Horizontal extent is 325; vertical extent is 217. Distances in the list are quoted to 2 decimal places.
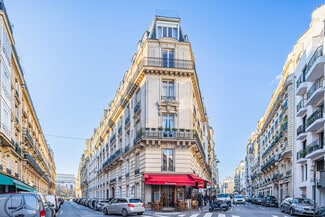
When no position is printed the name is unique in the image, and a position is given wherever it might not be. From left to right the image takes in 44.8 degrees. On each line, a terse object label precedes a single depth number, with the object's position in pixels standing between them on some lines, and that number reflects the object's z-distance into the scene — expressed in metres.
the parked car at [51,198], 26.48
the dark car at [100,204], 35.82
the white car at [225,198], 33.50
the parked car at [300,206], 27.17
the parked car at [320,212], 23.27
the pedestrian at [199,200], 35.00
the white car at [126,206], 26.02
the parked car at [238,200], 55.34
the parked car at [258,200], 54.28
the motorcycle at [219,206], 31.95
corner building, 34.50
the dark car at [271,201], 48.16
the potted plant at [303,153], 40.56
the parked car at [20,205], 11.66
